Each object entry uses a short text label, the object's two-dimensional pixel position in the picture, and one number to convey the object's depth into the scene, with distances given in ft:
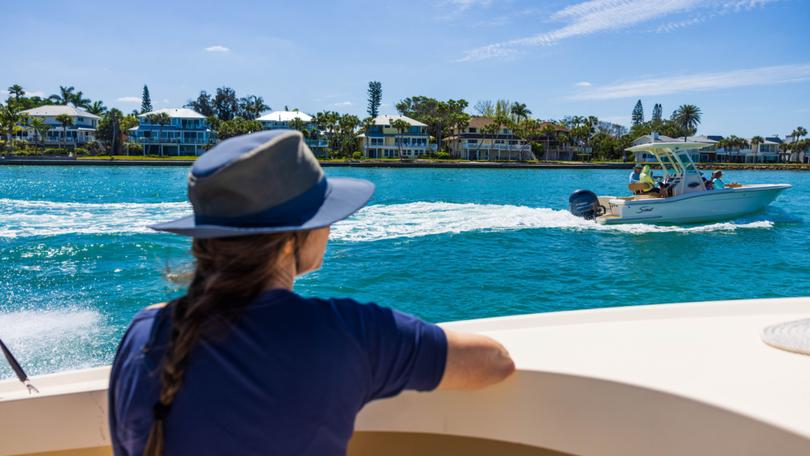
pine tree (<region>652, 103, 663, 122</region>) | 514.27
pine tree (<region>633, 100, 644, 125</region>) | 485.56
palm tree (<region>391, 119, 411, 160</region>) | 278.46
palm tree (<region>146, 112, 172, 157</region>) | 277.23
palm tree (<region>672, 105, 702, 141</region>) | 393.86
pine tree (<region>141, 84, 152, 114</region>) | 416.44
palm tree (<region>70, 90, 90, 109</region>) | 373.36
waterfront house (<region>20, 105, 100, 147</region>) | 281.13
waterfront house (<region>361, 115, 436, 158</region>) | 291.58
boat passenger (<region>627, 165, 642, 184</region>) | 69.05
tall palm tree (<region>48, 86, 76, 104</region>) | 371.80
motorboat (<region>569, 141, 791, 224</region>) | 62.08
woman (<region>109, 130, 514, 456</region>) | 3.26
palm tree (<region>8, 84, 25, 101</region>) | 338.34
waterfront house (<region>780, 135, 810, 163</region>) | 350.43
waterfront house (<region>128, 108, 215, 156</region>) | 282.56
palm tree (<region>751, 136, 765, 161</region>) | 356.14
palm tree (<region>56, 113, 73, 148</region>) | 269.64
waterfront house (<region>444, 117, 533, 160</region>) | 306.14
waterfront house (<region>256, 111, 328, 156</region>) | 291.58
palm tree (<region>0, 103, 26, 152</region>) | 250.37
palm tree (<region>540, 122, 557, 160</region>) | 315.37
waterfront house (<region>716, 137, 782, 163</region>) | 358.43
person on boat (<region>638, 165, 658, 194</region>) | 65.46
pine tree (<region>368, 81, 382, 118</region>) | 380.58
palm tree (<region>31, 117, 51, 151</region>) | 267.59
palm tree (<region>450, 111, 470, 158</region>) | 302.04
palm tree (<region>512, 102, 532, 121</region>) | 347.56
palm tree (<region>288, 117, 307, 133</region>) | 288.92
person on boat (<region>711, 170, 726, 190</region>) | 65.92
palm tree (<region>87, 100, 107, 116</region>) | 357.41
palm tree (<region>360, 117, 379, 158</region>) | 290.56
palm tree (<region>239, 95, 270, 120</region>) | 386.52
